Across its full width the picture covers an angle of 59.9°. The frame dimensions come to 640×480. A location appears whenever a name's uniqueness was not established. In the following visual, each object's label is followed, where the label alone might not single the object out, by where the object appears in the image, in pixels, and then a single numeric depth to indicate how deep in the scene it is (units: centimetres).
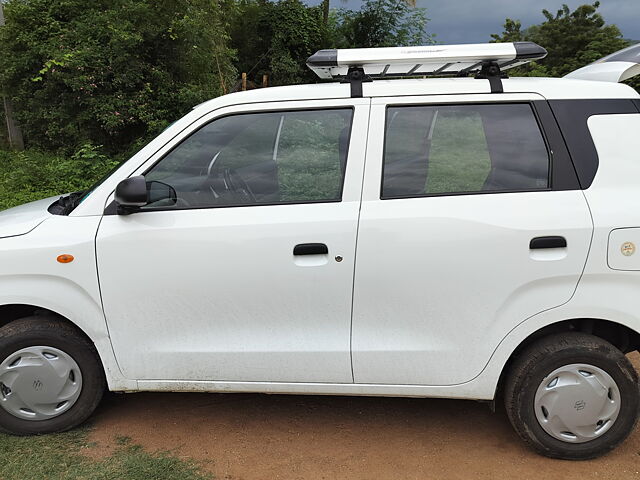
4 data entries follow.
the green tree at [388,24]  1756
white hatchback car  268
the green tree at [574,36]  2233
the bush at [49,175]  916
